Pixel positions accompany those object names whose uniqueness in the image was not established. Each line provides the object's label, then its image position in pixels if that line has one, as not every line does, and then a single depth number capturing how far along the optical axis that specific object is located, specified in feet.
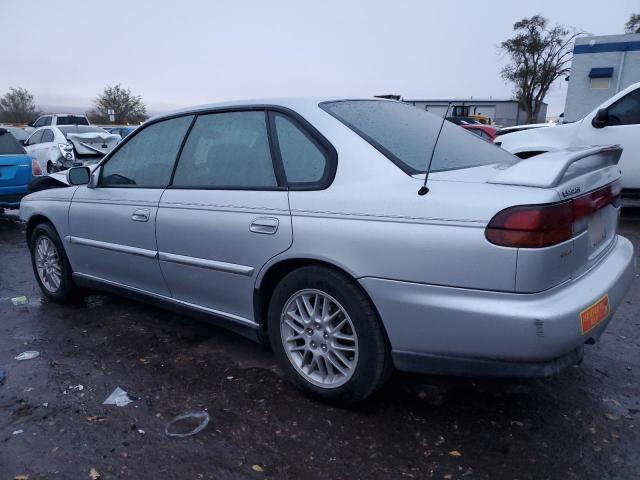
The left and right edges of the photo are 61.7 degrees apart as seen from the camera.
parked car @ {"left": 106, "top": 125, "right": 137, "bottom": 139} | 69.86
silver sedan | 7.36
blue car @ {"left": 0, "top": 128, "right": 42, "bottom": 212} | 27.07
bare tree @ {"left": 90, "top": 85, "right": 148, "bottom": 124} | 144.66
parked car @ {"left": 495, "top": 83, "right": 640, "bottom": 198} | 24.66
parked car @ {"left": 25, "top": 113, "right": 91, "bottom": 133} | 65.05
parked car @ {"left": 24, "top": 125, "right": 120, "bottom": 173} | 40.65
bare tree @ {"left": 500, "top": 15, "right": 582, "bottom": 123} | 137.80
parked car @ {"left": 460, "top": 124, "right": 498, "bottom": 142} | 57.91
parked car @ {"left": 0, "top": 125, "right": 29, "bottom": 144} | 56.64
